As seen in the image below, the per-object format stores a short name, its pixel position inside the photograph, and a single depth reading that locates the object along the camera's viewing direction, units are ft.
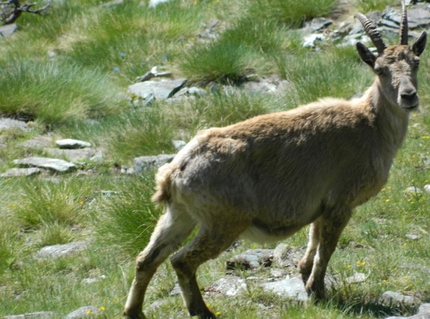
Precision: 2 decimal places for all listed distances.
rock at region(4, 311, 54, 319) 23.25
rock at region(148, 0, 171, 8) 62.75
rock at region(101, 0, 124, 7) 64.95
